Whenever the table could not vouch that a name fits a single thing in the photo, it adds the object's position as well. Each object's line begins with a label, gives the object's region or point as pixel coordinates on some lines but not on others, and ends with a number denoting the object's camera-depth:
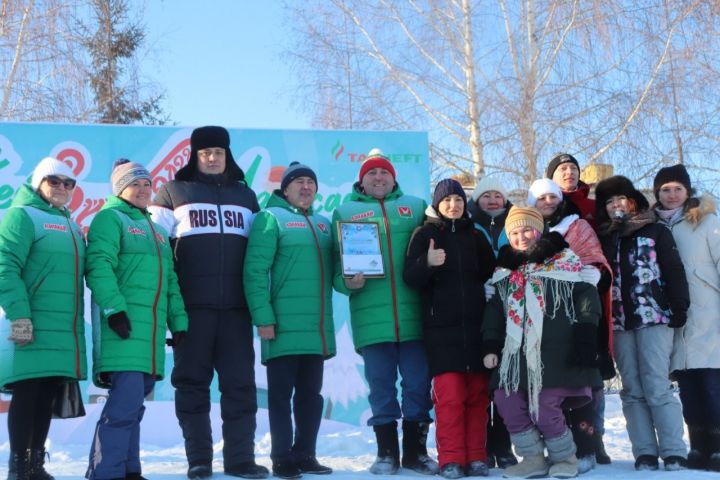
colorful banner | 6.71
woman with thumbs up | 4.81
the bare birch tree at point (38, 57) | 12.47
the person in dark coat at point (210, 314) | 4.67
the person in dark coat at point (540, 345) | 4.66
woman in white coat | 5.16
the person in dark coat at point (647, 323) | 5.07
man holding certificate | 4.92
